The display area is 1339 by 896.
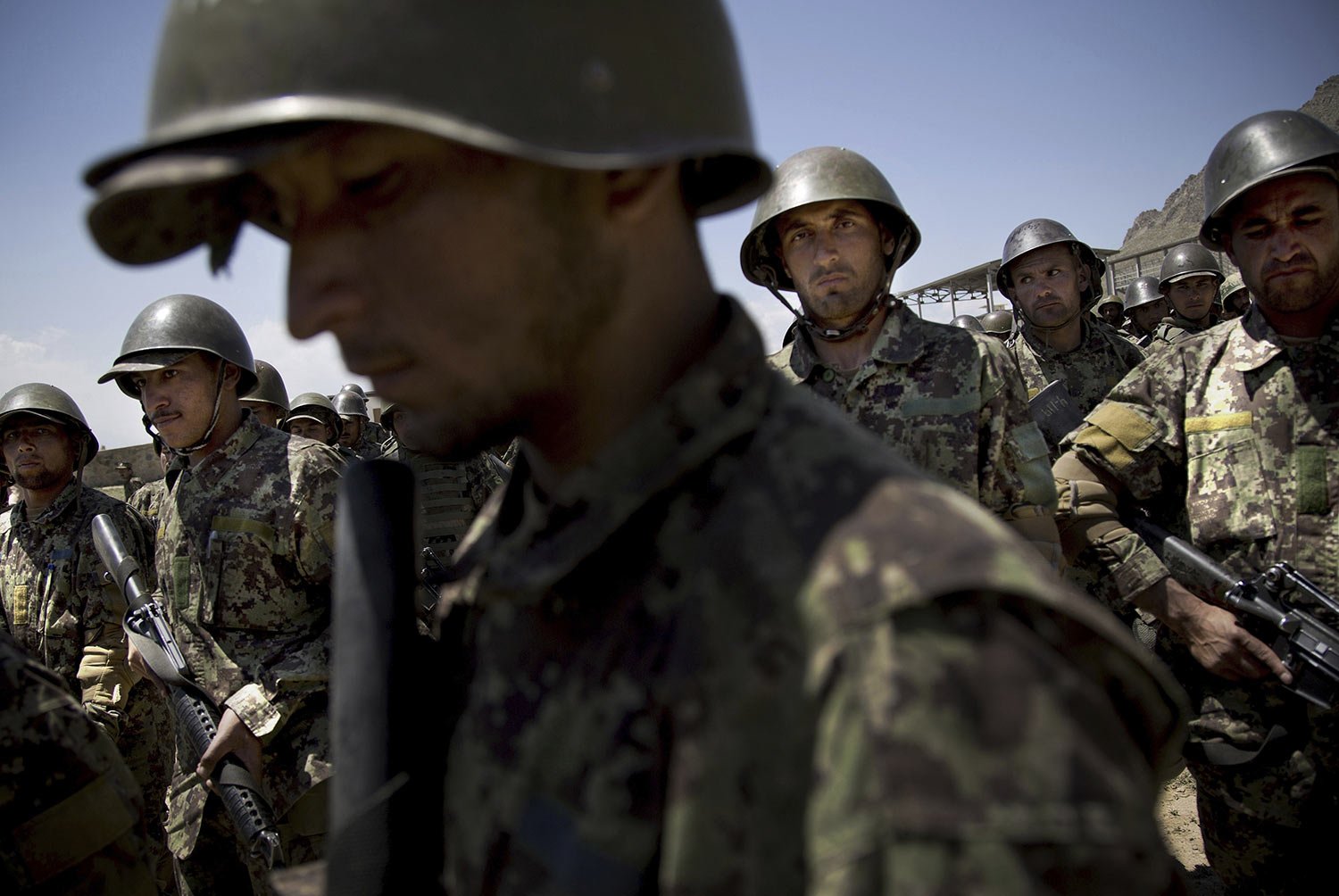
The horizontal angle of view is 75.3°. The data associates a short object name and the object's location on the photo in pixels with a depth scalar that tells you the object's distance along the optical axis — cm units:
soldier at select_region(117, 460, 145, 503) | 1630
